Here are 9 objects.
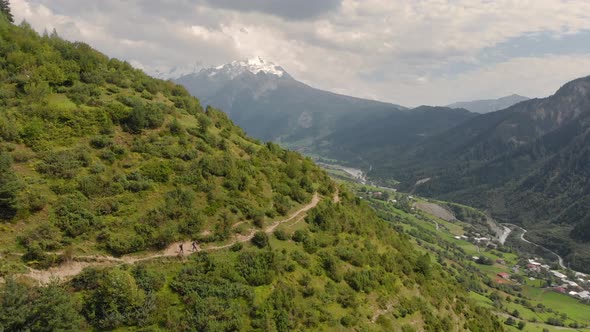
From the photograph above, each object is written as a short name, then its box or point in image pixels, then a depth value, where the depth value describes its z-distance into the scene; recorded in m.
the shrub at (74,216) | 33.03
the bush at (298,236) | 46.44
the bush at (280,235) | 45.06
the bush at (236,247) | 39.25
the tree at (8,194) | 31.56
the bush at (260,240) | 41.84
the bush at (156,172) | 42.24
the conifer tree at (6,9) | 97.30
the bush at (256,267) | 36.00
